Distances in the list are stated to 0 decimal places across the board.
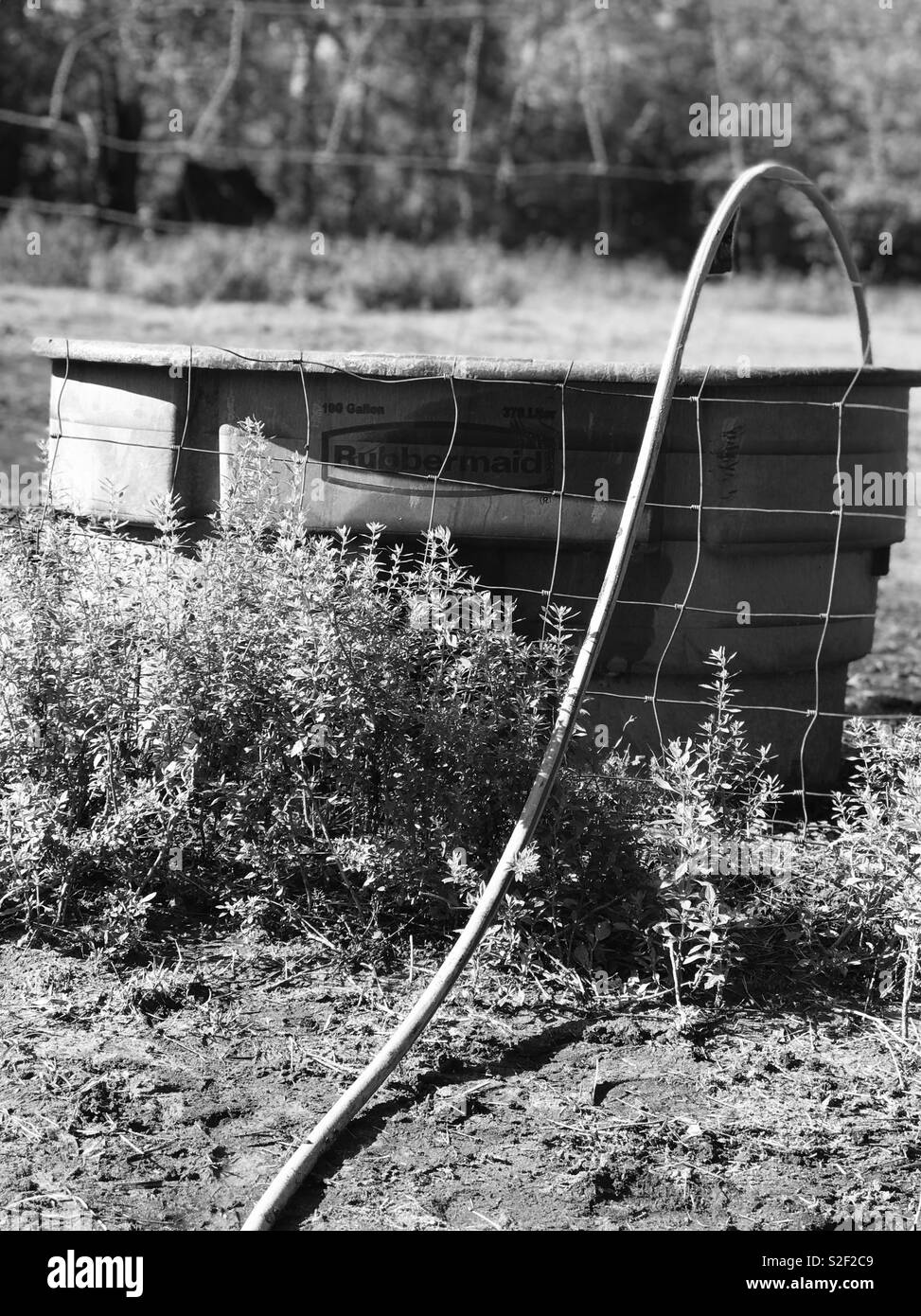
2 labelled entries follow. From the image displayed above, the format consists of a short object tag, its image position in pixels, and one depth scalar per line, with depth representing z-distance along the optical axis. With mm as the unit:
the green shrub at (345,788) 2893
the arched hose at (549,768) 2340
